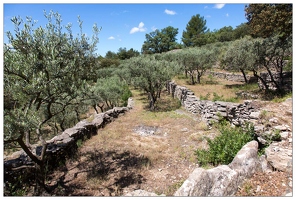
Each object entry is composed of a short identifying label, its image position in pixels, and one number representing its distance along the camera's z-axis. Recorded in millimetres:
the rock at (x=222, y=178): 4406
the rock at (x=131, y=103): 23316
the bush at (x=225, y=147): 6867
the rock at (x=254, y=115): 8506
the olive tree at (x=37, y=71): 4961
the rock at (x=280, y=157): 5009
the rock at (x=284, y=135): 6548
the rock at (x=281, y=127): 6895
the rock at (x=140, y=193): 4675
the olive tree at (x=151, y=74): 18547
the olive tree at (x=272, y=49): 16578
